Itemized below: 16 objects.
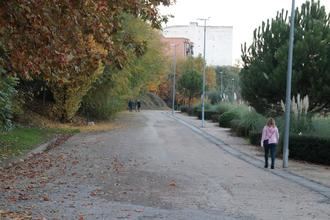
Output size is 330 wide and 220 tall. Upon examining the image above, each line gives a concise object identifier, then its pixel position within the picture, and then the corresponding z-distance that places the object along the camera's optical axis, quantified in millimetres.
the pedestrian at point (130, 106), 84050
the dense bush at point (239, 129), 33234
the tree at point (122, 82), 40625
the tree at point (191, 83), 84812
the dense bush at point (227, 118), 43341
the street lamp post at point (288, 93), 20203
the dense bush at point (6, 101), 16716
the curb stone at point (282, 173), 14359
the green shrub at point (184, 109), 82562
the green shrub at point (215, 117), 53125
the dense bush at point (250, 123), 31052
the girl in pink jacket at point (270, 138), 19484
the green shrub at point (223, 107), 51394
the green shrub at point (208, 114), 57406
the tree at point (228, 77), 112012
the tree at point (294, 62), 26359
